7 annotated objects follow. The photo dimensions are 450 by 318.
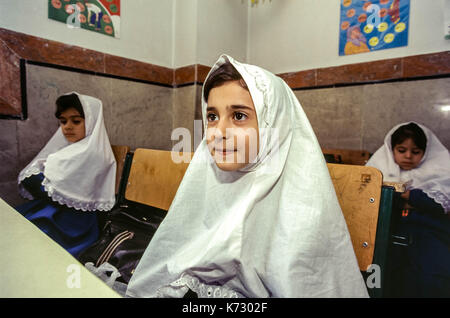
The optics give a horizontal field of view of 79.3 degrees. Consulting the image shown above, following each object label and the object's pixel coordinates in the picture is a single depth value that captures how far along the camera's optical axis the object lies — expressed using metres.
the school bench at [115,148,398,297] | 0.78
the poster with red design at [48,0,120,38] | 2.18
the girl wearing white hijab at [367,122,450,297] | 1.49
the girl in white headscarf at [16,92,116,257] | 1.50
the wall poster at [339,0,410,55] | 2.44
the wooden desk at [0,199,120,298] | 0.37
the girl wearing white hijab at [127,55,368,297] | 0.65
